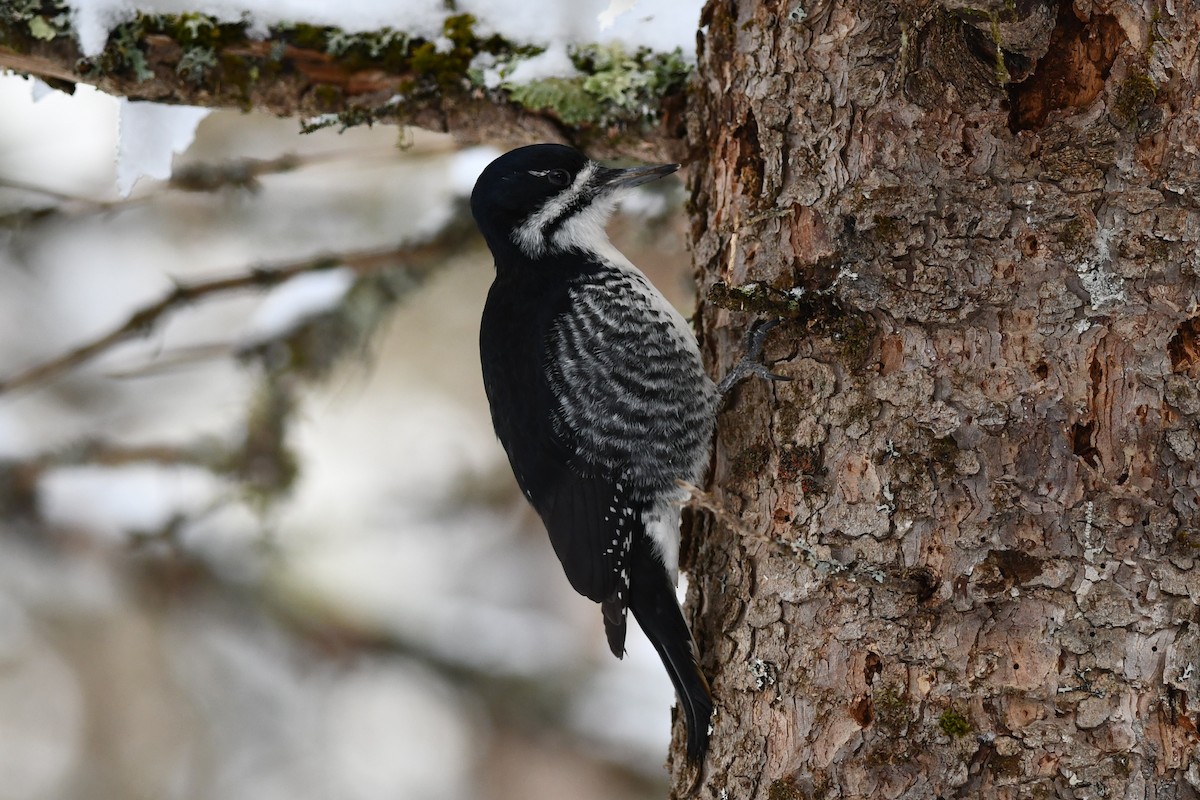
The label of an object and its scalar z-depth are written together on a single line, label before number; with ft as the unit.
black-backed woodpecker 18.44
